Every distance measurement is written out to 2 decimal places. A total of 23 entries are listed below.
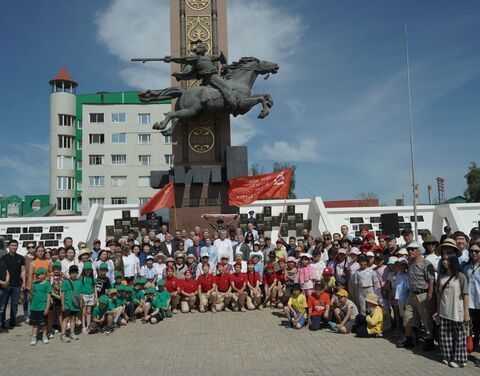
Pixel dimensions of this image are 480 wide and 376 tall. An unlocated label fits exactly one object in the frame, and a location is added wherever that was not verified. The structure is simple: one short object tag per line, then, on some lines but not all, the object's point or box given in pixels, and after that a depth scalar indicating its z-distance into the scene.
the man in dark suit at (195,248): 10.98
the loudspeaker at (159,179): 15.50
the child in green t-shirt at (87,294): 8.00
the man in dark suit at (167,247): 11.29
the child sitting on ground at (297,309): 8.05
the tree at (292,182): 49.15
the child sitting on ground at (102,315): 8.06
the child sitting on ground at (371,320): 7.20
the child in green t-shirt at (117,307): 8.35
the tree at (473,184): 44.22
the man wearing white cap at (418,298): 6.41
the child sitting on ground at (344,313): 7.56
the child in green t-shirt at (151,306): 8.74
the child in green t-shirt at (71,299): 7.73
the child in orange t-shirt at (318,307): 7.88
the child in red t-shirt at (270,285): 9.89
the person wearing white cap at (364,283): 7.58
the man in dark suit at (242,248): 11.00
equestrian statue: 14.95
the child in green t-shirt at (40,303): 7.51
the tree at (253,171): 51.85
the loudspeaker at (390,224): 14.02
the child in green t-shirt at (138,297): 8.96
